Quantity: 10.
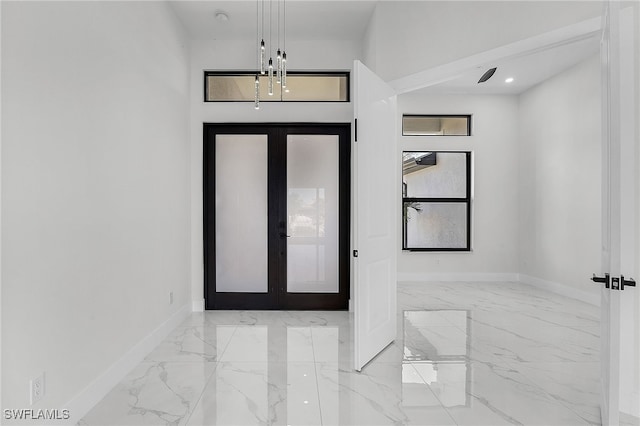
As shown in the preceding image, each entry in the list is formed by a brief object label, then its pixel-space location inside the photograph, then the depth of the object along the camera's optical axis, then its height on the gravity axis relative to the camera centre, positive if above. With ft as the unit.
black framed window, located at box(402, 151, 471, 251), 21.36 +0.55
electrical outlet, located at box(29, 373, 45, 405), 5.98 -2.98
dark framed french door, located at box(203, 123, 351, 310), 14.99 -0.08
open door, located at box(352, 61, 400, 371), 9.39 -0.14
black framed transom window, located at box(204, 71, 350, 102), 14.98 +5.16
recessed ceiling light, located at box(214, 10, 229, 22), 12.91 +7.00
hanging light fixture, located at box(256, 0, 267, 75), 9.97 +4.48
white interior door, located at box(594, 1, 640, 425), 5.69 -0.02
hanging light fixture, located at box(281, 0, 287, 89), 11.01 +7.02
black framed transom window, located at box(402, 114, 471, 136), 21.42 +4.97
